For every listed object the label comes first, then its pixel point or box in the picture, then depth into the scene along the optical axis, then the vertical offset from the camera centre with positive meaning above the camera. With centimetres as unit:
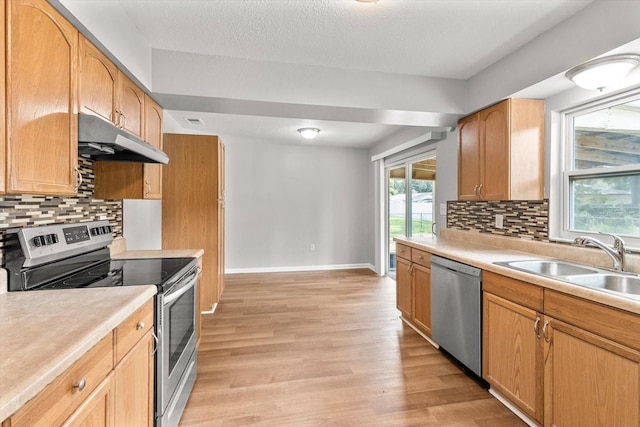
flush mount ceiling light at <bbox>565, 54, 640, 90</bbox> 174 +85
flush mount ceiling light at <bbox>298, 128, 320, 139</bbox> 439 +119
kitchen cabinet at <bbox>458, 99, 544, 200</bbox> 240 +51
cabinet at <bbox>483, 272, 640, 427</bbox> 129 -72
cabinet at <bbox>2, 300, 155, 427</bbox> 79 -57
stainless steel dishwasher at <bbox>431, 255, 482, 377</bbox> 215 -75
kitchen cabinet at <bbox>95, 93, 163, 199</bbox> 222 +25
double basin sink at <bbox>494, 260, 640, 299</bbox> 168 -37
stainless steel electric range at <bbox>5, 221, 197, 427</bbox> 146 -35
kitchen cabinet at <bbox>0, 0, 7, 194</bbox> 106 +37
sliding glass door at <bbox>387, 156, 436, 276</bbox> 441 +23
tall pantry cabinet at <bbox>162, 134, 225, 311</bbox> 347 +16
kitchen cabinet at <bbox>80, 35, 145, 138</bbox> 156 +72
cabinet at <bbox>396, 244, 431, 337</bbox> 282 -73
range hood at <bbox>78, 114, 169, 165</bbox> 147 +38
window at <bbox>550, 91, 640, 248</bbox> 194 +30
